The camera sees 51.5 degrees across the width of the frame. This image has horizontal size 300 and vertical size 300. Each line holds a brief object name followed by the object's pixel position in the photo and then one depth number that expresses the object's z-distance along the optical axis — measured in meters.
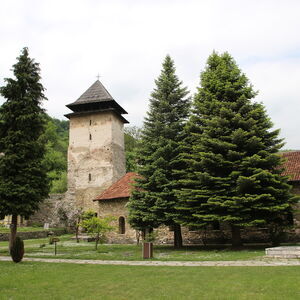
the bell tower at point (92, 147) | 31.95
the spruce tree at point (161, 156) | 18.78
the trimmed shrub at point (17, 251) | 13.12
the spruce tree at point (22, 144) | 17.38
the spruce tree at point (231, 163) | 16.05
